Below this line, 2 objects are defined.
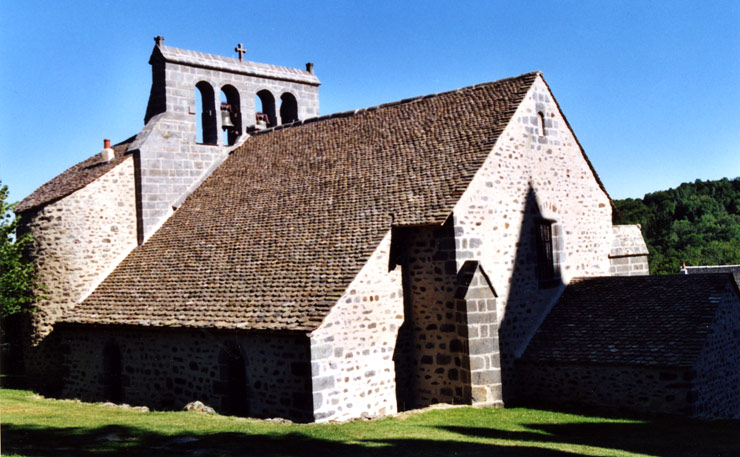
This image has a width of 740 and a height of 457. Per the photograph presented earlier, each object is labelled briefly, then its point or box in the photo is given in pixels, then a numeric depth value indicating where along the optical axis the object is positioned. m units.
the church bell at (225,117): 23.81
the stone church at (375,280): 13.99
